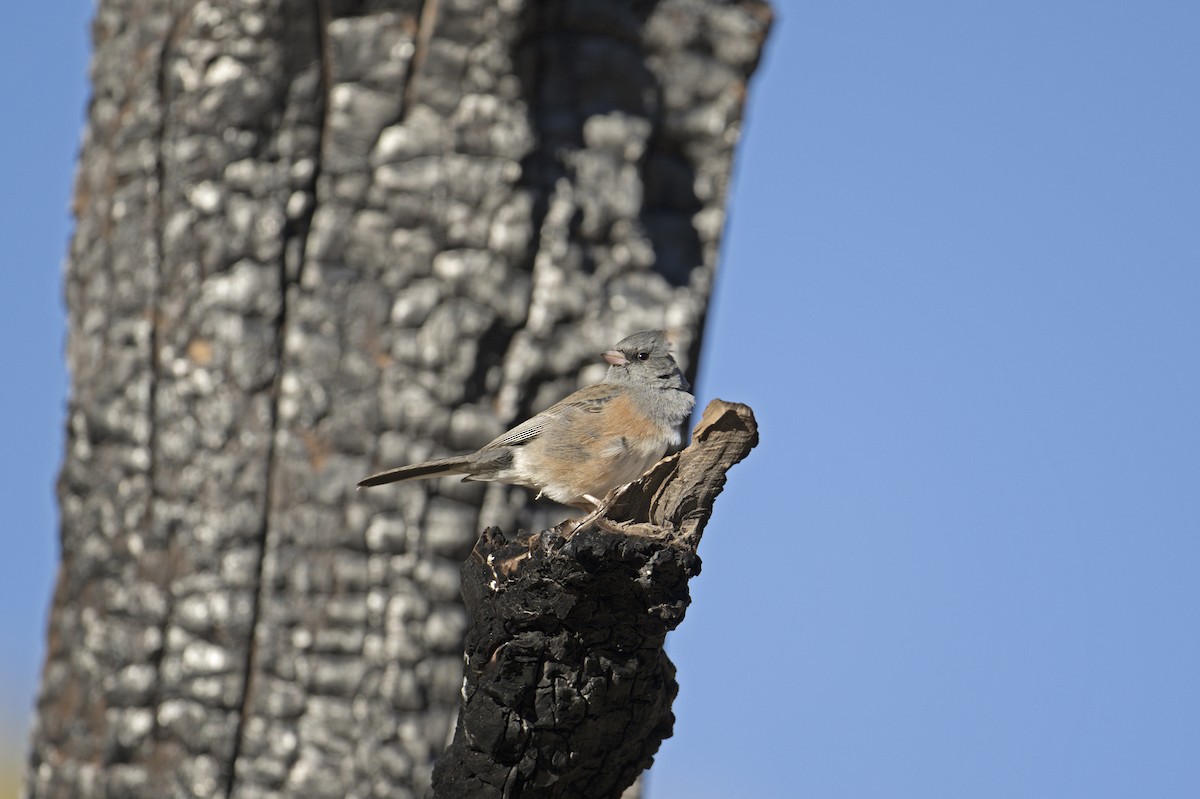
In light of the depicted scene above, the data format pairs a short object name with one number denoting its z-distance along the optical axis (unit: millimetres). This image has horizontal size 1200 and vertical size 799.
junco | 8758
